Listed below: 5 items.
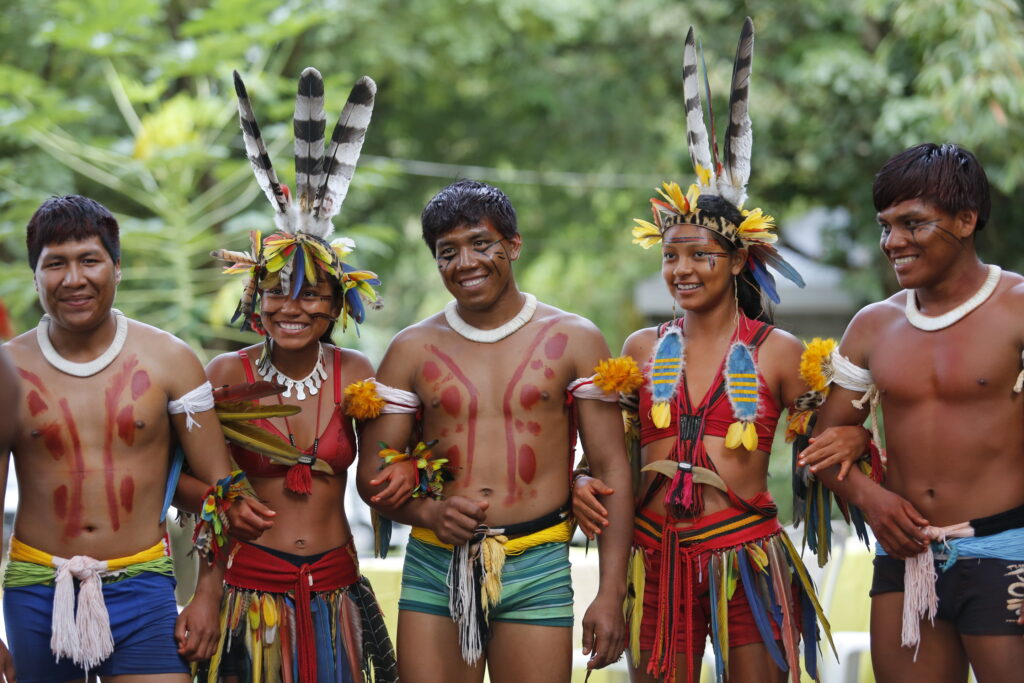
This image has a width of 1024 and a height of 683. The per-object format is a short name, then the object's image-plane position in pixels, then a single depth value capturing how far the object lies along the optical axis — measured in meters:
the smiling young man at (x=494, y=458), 7.26
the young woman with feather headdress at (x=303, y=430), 7.48
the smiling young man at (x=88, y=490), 6.96
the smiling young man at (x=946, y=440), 6.78
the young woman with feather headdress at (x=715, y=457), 7.32
